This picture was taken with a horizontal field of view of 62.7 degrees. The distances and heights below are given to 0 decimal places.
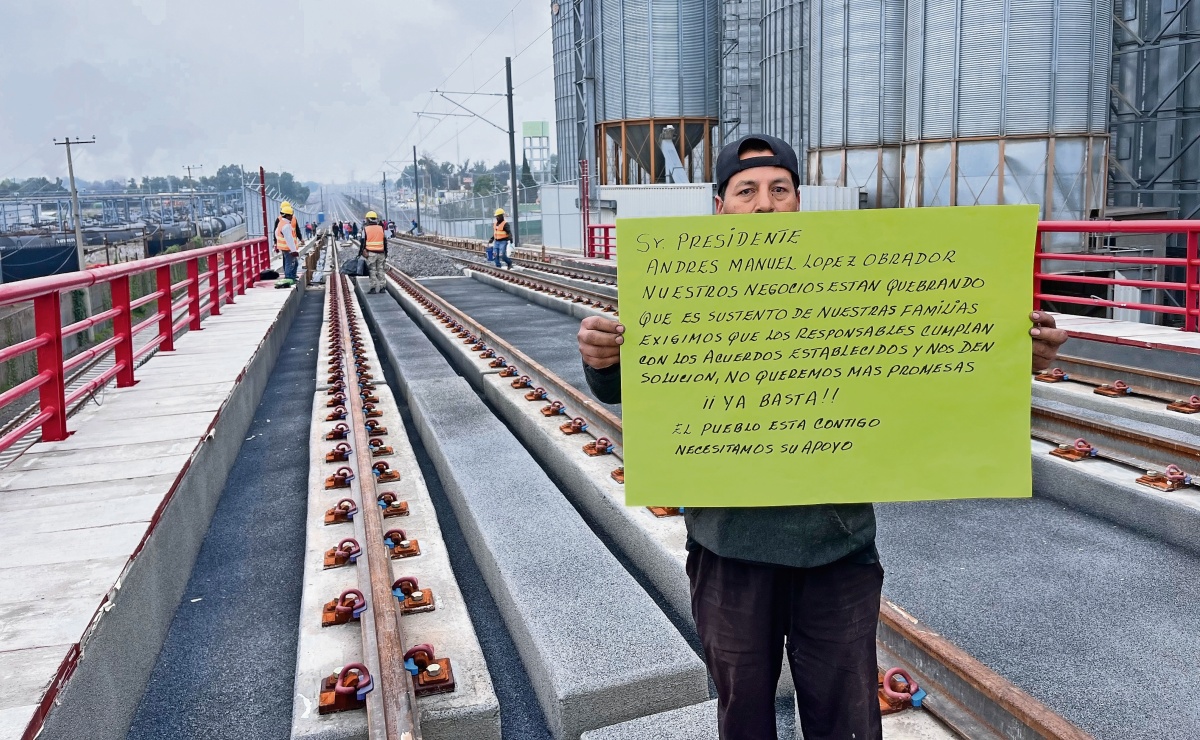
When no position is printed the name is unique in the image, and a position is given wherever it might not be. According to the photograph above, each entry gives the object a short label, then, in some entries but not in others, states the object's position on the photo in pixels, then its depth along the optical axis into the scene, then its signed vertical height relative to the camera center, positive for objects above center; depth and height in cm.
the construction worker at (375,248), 2206 -26
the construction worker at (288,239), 2120 +0
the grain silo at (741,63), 4078 +682
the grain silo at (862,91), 2769 +382
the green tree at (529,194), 5058 +207
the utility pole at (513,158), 3850 +300
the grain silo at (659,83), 4131 +616
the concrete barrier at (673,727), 342 -173
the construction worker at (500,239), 2792 -14
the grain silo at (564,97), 5662 +811
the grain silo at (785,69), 3369 +558
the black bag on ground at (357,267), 2264 -69
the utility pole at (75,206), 3722 +175
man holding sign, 227 -79
